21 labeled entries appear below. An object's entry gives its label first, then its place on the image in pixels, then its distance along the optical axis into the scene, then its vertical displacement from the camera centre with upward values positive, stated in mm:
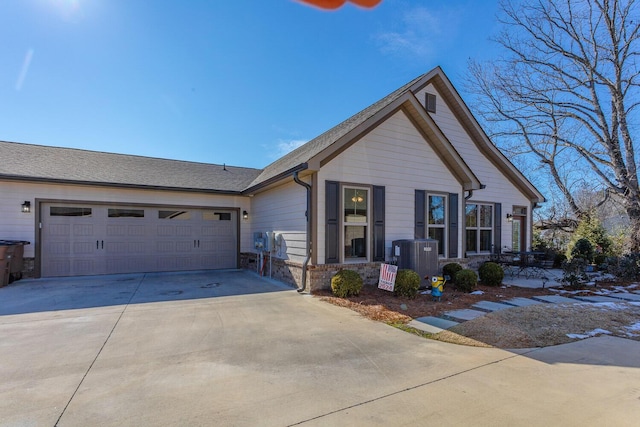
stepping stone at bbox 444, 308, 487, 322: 5663 -1831
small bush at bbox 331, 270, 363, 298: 7168 -1579
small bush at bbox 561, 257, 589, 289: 8531 -1563
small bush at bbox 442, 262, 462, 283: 8833 -1544
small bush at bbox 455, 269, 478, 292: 8102 -1663
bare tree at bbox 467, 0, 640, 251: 13789 +6173
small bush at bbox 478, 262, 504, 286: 8930 -1687
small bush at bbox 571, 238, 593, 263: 12727 -1428
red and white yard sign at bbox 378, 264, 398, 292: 7328 -1463
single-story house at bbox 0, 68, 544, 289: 8188 +291
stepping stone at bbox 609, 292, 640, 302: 7367 -1934
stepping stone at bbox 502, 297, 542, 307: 6746 -1889
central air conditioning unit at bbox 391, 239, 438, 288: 8062 -1095
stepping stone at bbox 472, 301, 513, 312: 6382 -1871
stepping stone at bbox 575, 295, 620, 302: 7211 -1916
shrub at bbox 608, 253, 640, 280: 10055 -1664
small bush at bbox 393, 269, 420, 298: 7242 -1596
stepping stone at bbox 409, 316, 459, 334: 5062 -1808
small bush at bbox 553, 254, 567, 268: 12909 -1854
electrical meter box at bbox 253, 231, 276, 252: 9906 -904
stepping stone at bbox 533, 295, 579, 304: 7062 -1903
